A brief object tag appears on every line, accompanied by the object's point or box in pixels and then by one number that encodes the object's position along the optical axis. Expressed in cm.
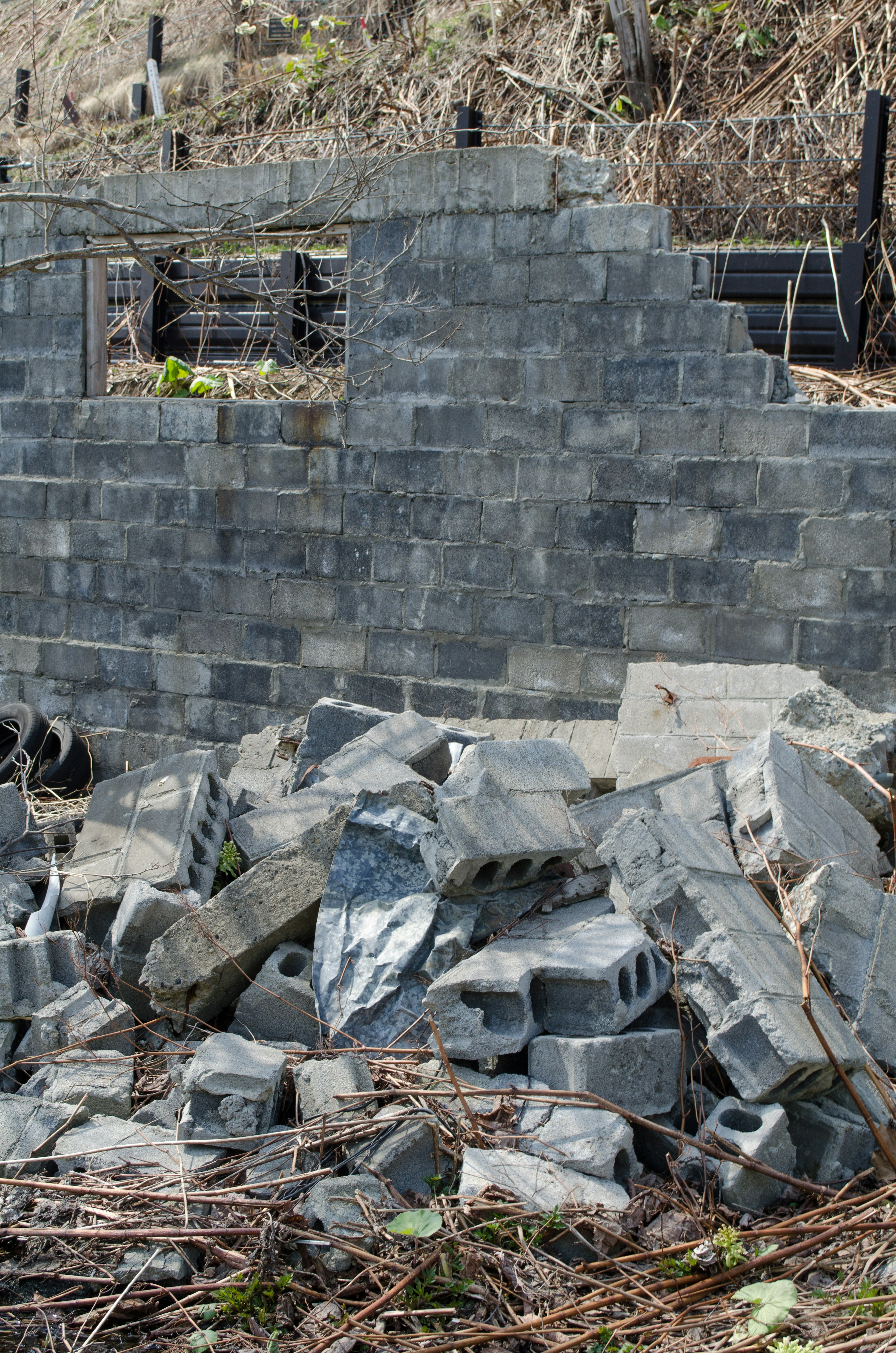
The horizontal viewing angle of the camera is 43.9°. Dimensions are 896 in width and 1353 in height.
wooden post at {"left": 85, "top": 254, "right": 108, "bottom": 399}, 713
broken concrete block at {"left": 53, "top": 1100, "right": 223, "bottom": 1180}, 338
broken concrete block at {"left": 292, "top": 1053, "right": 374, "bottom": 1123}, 346
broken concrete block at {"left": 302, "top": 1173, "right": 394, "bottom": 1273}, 302
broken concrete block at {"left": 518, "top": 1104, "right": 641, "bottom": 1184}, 317
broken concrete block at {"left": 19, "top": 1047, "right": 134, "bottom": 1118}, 373
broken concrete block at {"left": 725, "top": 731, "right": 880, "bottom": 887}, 393
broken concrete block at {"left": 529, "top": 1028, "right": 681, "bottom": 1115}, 333
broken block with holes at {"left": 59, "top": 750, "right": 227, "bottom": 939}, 465
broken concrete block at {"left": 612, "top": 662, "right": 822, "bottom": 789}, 499
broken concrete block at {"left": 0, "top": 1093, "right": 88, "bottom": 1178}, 347
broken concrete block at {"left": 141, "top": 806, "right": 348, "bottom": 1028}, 404
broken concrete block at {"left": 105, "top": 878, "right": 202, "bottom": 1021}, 430
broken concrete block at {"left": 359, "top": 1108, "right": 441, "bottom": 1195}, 323
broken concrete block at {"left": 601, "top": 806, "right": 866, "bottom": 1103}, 328
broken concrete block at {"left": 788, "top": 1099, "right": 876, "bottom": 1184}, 329
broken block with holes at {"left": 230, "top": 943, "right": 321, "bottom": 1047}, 399
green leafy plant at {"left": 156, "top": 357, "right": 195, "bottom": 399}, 763
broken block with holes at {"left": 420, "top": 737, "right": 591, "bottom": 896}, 388
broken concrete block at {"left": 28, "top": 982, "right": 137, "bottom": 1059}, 409
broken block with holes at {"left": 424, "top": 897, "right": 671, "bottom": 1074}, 344
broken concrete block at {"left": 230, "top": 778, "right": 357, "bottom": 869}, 475
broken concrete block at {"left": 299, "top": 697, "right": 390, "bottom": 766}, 548
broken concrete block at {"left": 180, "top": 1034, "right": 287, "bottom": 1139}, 344
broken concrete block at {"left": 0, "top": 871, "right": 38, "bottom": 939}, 467
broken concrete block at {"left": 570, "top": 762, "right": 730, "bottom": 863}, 417
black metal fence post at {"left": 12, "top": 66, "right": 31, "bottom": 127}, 839
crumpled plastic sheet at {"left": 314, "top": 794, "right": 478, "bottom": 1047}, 385
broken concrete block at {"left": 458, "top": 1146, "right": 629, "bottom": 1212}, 307
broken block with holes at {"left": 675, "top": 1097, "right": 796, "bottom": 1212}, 315
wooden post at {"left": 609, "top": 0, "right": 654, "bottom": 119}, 1161
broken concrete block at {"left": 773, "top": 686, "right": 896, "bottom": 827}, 470
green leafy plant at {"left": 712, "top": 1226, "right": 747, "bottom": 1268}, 291
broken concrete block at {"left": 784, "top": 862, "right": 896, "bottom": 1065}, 363
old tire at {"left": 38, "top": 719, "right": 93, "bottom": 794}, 686
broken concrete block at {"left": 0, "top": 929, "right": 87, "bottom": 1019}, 426
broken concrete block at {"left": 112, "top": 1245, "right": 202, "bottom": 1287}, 302
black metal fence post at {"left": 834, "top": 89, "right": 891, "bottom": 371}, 720
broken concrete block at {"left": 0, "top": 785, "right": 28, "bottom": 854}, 544
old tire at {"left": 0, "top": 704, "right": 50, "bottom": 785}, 671
